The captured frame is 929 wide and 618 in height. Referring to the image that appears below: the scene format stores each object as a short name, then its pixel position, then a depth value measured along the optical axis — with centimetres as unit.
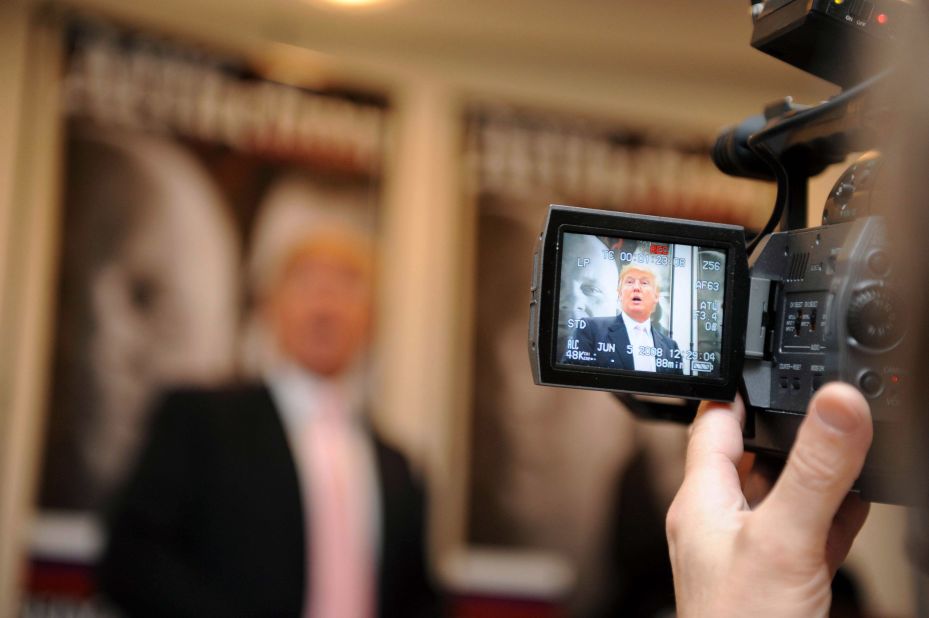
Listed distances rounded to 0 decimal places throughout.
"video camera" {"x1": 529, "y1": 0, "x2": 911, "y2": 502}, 77
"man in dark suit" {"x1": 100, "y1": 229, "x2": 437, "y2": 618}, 228
